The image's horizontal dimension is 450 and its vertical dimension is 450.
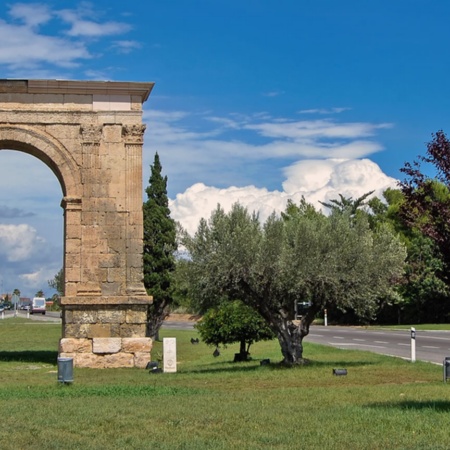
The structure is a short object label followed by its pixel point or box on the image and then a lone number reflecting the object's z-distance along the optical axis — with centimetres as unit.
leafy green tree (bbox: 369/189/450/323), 5288
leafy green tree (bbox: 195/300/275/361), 2494
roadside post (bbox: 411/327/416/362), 2264
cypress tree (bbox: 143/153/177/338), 4031
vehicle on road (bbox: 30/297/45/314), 10562
